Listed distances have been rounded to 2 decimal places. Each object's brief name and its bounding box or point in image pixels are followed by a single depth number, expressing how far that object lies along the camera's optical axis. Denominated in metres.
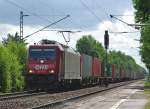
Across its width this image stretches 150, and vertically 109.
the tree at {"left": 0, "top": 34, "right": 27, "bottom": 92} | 45.04
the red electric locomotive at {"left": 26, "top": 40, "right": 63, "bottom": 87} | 38.69
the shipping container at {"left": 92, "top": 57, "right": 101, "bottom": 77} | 62.82
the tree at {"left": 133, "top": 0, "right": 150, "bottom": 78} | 59.46
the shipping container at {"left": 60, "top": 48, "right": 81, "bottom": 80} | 41.06
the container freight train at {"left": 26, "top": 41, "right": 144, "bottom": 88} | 38.69
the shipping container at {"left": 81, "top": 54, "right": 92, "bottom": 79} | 52.88
